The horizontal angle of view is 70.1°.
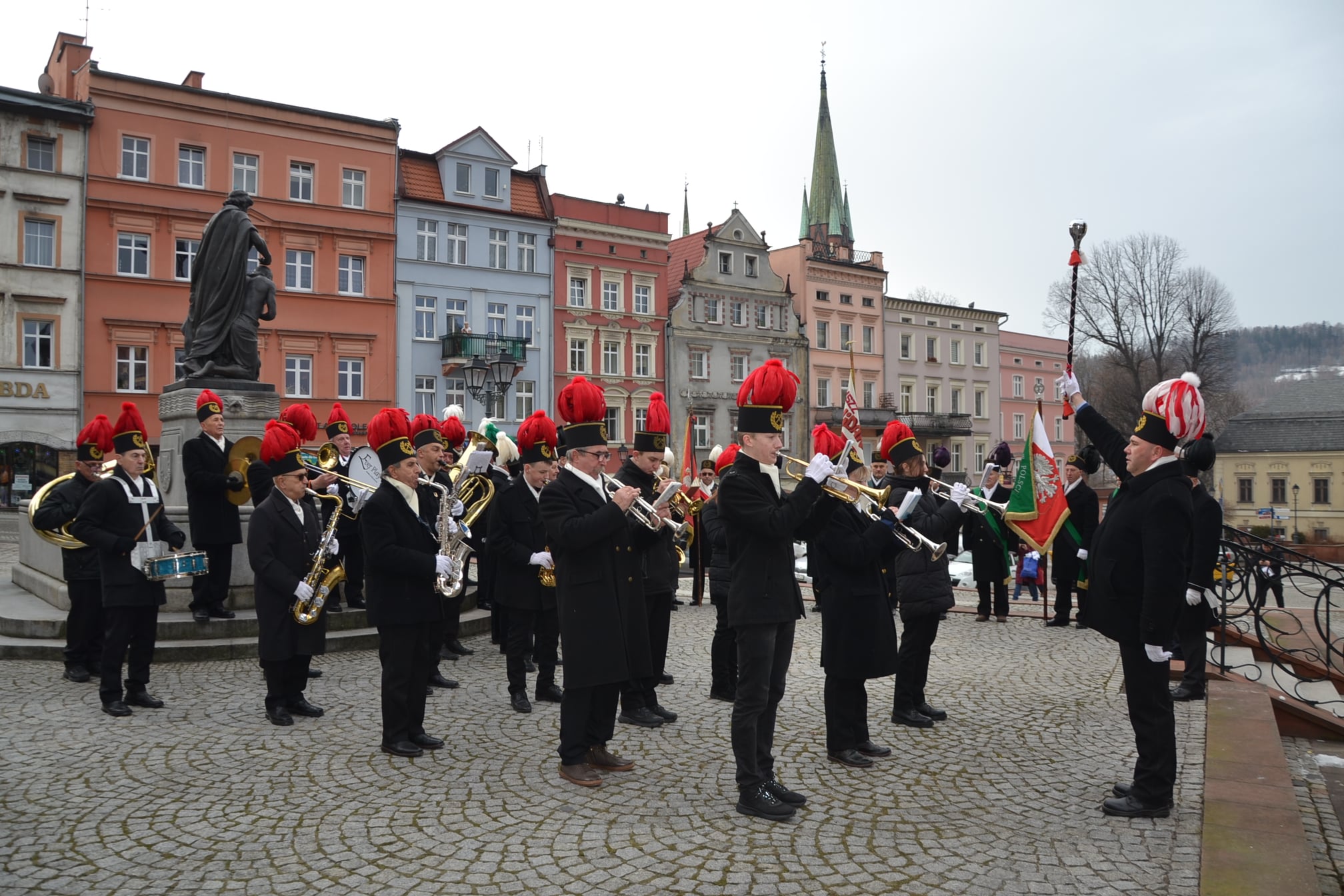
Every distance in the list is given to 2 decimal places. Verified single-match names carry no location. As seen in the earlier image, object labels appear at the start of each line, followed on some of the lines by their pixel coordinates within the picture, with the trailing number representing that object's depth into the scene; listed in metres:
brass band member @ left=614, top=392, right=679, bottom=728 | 7.10
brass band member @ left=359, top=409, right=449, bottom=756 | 6.00
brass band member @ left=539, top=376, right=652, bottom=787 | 5.45
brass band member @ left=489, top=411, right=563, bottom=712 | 7.35
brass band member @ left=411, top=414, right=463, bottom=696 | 6.65
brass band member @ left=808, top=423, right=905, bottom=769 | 5.90
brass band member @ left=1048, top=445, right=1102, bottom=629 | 11.77
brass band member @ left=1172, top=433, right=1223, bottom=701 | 7.34
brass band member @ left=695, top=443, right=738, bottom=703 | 7.77
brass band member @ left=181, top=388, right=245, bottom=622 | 8.95
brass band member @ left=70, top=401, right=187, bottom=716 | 6.96
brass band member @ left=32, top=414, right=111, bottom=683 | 7.99
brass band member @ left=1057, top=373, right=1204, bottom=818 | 4.99
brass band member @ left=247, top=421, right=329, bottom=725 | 6.75
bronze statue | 11.27
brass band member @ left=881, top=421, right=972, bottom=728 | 6.93
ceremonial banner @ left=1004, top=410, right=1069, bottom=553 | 11.09
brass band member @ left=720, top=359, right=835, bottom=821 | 4.98
